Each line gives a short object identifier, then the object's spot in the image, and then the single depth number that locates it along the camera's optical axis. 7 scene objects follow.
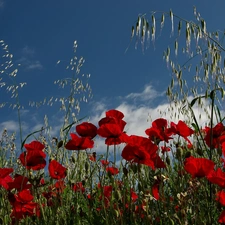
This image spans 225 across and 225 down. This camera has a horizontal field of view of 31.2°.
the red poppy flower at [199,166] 1.38
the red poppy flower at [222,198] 1.30
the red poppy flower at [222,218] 1.23
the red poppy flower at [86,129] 1.68
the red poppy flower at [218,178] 1.24
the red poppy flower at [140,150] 1.46
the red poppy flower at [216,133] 1.68
